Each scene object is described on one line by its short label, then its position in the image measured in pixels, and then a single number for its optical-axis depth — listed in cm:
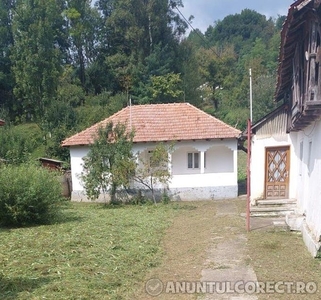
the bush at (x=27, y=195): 1065
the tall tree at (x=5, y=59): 3647
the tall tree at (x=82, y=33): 3788
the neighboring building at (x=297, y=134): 766
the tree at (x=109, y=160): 1531
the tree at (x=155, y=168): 1566
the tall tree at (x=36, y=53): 3123
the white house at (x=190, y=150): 1702
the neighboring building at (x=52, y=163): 1927
